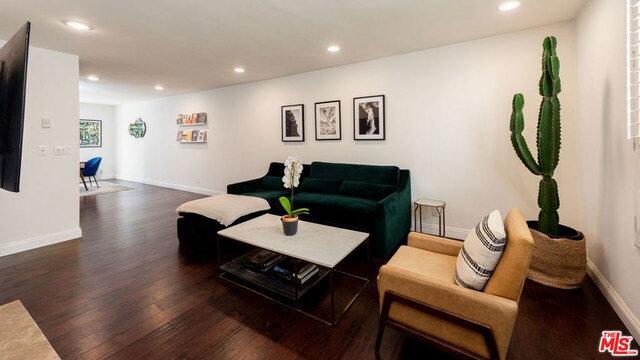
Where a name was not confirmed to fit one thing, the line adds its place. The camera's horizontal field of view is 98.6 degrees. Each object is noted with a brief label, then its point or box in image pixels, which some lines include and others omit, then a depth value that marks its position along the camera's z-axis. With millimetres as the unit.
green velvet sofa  2939
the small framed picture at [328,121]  4387
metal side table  3268
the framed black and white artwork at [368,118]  3963
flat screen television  1004
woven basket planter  2199
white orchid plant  2355
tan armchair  1263
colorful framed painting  8219
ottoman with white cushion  3004
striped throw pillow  1350
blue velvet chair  6957
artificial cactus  2248
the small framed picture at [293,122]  4797
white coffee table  1961
